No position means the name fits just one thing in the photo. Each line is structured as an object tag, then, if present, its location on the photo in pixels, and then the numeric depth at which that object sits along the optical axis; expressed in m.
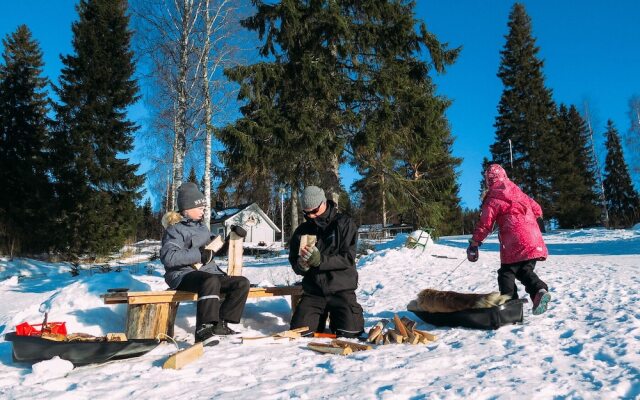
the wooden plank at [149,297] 3.78
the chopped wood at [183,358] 3.08
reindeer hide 4.00
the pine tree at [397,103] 11.48
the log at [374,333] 3.79
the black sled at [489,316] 3.89
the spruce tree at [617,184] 39.16
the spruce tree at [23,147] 19.23
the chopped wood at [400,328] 3.75
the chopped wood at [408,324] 3.82
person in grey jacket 3.88
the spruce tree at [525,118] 30.70
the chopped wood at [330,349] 3.36
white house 37.44
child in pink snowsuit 4.23
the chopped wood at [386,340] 3.69
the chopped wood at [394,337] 3.67
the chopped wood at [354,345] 3.48
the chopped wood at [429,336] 3.69
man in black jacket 4.14
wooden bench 3.84
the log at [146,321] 3.95
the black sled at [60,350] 3.20
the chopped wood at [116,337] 3.52
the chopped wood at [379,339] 3.74
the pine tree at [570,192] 30.44
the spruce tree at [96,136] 18.84
